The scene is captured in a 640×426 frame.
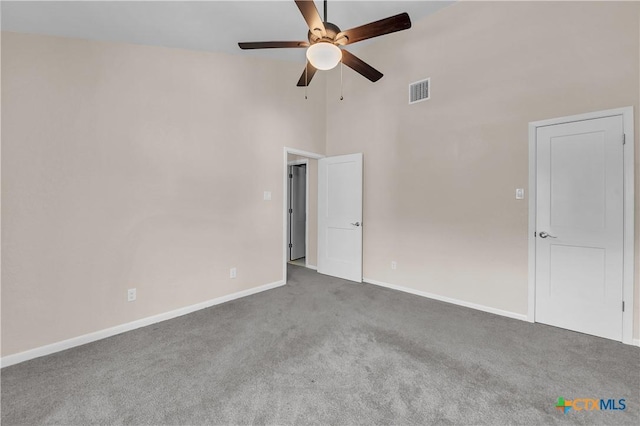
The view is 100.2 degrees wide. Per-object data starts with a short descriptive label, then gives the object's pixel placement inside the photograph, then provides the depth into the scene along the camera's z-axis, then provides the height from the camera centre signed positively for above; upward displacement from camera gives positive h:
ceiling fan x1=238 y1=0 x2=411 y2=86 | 1.87 +1.32
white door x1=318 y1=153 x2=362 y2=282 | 4.14 -0.12
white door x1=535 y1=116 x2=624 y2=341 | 2.41 -0.16
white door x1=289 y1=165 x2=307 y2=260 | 5.64 +0.05
